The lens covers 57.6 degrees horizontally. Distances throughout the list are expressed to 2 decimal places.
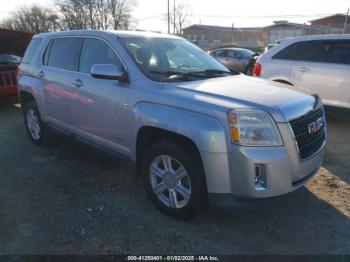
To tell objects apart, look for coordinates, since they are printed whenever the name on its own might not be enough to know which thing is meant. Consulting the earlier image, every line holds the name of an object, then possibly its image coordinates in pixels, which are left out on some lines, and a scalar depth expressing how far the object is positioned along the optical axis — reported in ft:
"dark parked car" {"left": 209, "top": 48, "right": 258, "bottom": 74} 50.96
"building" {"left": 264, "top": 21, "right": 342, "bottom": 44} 156.52
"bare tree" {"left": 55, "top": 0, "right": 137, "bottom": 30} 143.64
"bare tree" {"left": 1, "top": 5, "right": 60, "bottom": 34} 152.89
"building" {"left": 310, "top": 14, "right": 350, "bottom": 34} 173.83
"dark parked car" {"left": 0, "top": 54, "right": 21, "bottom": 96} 26.18
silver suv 8.46
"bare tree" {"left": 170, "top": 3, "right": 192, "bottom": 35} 210.38
